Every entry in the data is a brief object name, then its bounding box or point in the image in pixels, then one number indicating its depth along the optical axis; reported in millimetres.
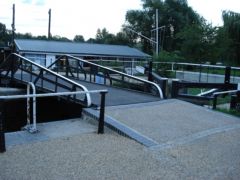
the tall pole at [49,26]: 47662
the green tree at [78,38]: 104312
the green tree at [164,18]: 62750
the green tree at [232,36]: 27464
